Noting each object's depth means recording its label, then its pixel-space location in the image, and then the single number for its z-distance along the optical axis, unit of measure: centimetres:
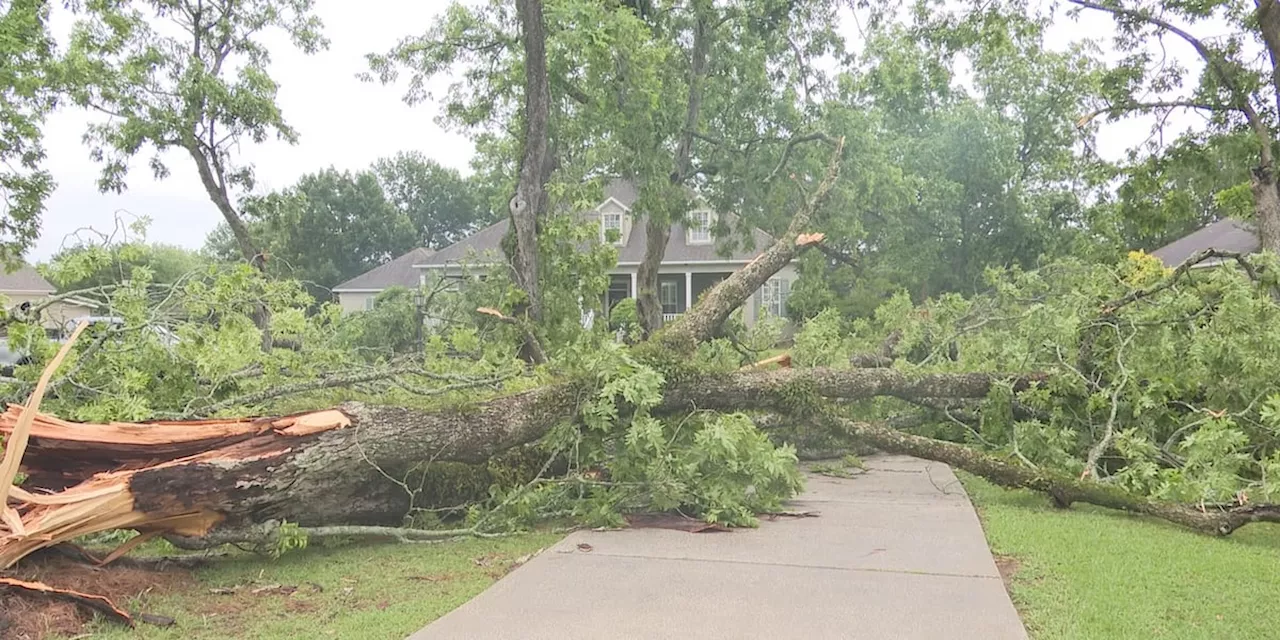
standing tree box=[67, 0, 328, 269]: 1439
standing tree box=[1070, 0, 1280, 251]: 1026
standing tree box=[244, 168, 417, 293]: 4331
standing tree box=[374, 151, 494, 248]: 5569
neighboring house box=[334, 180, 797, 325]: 2914
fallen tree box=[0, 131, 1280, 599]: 418
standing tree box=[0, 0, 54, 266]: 1217
